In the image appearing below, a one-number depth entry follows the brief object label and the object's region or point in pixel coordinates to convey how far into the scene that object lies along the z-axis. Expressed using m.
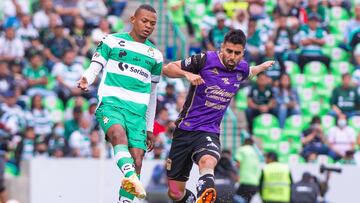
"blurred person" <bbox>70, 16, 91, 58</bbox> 24.22
